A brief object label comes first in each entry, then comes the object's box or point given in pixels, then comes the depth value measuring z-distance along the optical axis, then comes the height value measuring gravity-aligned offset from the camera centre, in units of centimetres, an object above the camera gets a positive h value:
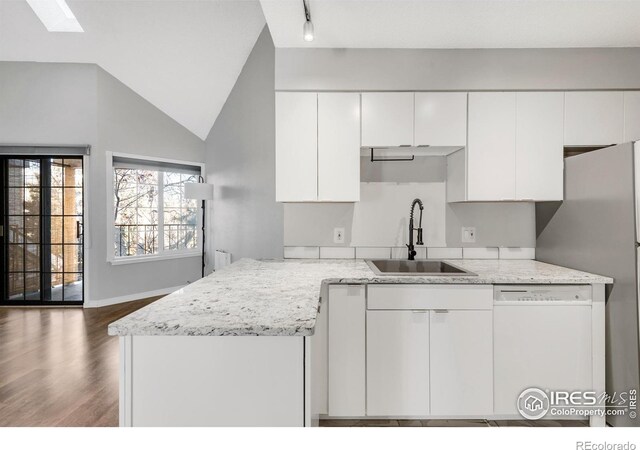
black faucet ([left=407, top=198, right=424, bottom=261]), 239 -6
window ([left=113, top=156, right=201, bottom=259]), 461 +22
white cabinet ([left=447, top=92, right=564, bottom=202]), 222 +55
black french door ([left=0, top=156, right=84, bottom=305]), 438 -9
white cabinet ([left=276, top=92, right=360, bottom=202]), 224 +52
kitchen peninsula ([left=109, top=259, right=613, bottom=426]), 185 -54
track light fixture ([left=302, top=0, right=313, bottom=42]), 188 +109
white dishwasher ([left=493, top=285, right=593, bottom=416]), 186 -62
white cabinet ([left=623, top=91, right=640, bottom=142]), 222 +71
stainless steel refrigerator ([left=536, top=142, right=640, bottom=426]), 171 -7
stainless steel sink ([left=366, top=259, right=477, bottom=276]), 246 -29
